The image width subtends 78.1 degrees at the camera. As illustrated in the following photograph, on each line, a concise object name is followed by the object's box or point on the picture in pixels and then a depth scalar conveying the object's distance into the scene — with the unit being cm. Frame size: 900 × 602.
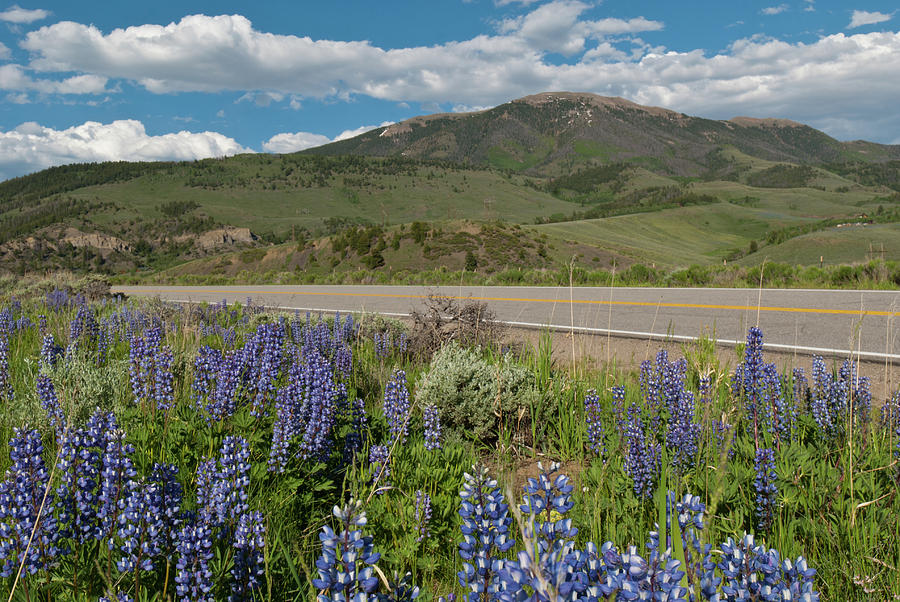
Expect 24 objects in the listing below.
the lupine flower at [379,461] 357
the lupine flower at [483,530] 149
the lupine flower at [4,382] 526
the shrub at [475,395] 507
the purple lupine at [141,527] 228
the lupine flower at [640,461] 344
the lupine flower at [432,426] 401
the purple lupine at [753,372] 400
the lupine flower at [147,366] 461
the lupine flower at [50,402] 389
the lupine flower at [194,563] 219
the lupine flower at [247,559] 231
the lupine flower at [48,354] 546
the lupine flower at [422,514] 310
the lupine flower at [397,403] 406
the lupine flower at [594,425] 416
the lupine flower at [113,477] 242
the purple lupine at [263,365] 418
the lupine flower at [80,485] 248
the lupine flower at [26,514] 225
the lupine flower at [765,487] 300
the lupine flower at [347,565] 123
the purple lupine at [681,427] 374
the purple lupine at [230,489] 252
